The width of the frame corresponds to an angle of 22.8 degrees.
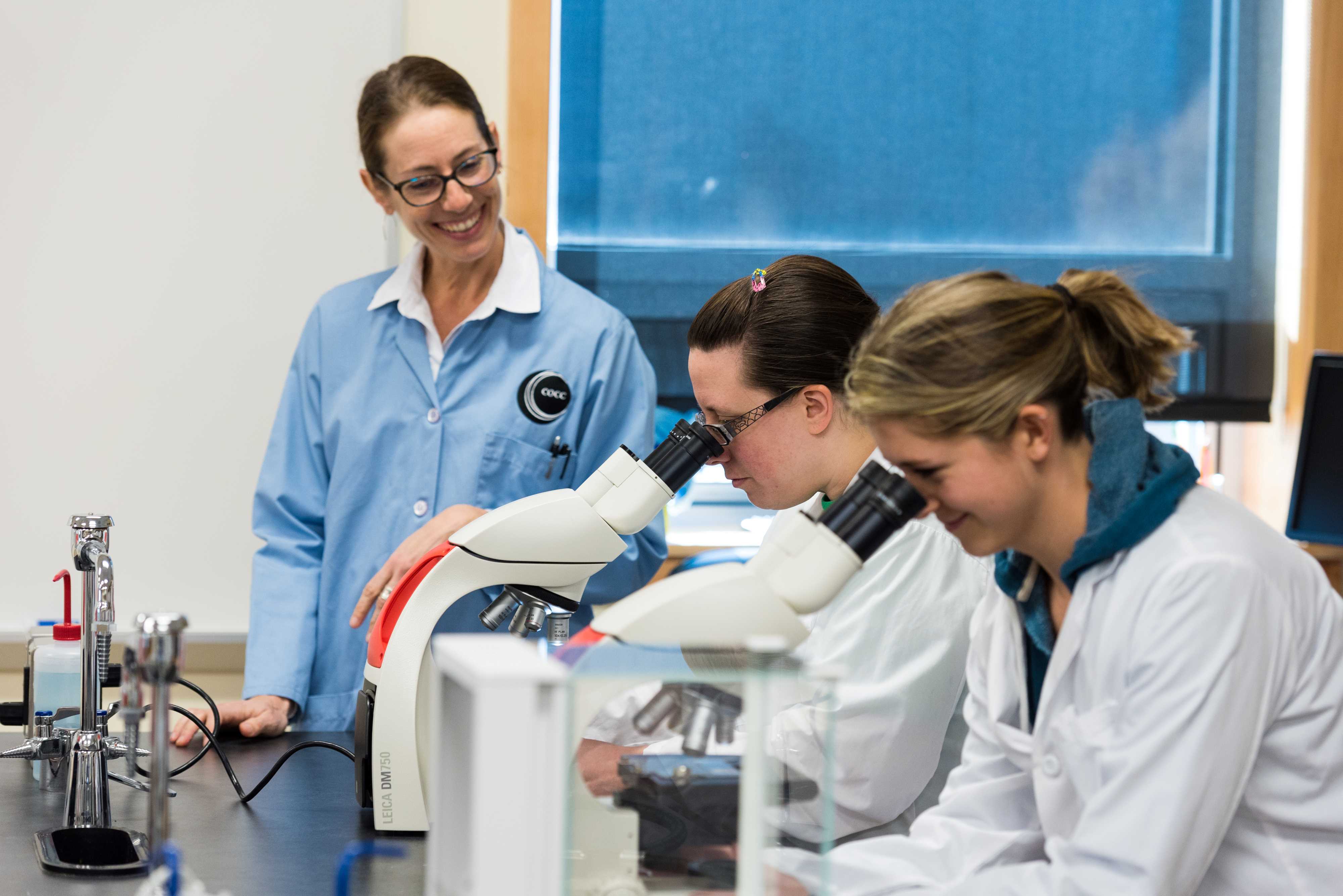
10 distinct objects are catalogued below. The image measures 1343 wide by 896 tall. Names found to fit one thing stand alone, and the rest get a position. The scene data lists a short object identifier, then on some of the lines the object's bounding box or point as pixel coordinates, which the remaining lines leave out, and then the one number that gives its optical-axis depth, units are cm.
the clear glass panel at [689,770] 213
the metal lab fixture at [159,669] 231
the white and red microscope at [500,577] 297
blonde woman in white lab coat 272
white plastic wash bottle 314
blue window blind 391
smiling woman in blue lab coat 338
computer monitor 378
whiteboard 367
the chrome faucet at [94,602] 295
